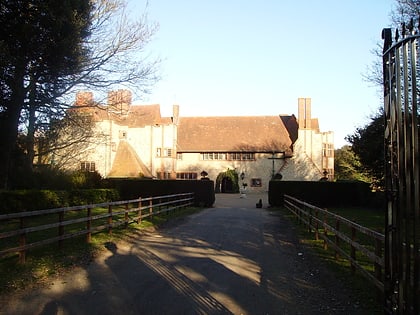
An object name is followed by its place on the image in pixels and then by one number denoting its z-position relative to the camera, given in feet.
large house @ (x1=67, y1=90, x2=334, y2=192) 180.65
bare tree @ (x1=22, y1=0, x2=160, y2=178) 59.88
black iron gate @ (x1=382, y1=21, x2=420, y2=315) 13.03
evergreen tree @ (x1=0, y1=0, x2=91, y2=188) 45.11
